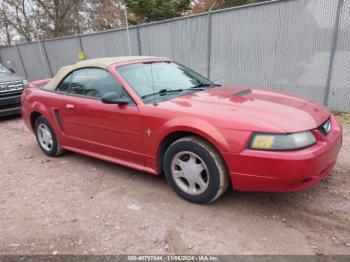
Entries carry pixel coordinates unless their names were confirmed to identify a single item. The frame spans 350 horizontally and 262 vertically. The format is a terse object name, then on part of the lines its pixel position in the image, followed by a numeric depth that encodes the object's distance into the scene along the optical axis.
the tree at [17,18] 19.56
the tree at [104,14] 20.75
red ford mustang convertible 2.87
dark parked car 8.23
